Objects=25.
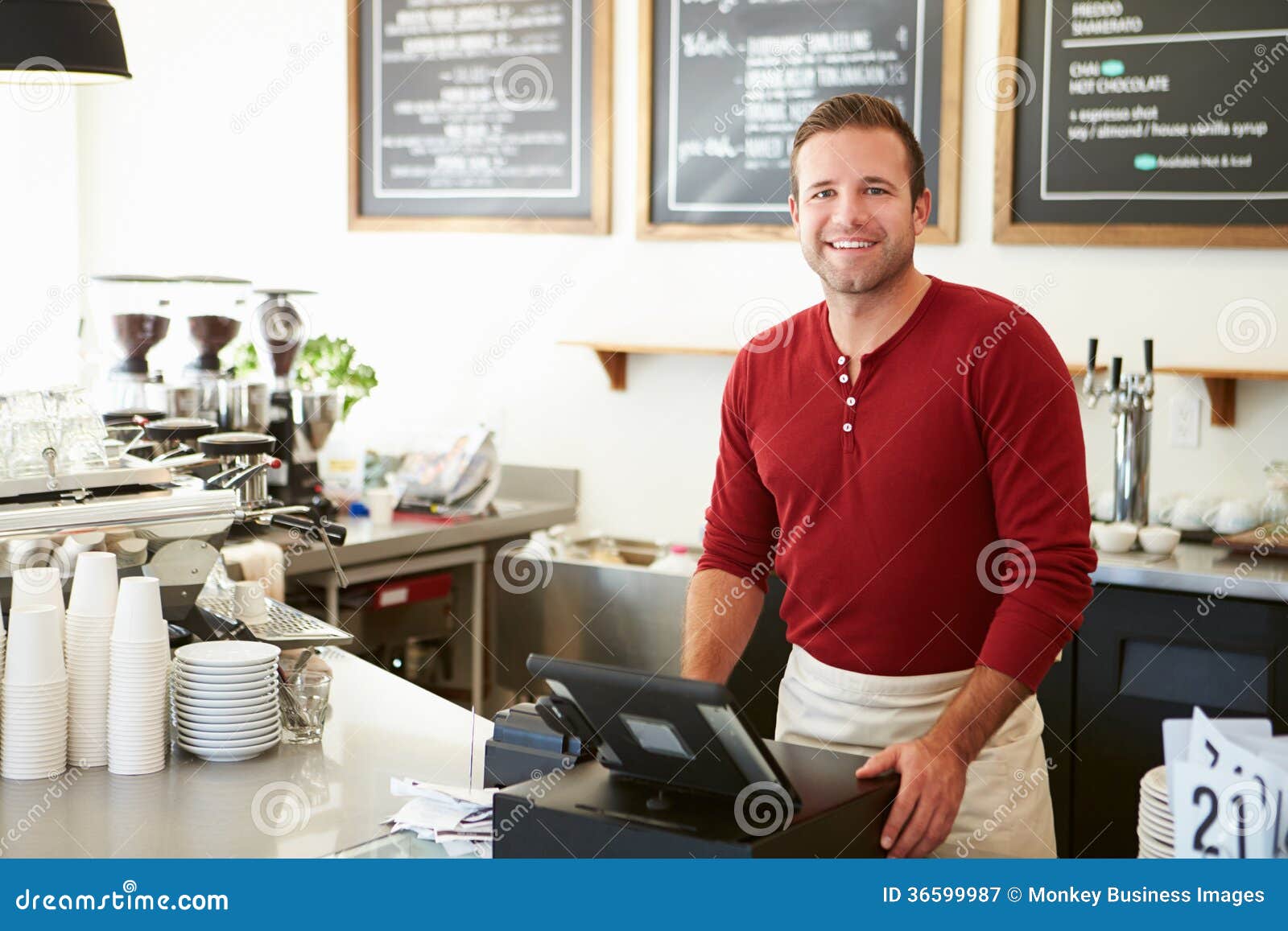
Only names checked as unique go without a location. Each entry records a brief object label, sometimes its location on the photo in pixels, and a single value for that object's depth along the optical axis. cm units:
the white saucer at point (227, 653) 205
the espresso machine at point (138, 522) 211
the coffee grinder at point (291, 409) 379
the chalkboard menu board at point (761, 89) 356
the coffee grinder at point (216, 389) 363
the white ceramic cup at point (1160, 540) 308
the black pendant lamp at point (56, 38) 241
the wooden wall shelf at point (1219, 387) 321
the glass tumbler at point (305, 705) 212
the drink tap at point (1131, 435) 320
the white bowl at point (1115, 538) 310
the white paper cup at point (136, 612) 198
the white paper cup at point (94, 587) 202
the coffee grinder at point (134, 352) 359
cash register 130
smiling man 188
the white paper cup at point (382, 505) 381
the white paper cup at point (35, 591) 201
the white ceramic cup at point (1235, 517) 316
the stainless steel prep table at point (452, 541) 352
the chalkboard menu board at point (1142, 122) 321
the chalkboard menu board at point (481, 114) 407
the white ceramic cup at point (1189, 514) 325
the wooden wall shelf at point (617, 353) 393
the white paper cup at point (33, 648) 194
